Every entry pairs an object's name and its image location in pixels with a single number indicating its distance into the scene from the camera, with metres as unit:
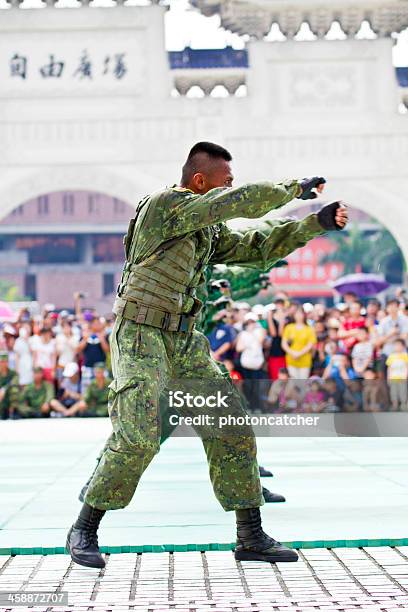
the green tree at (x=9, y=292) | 58.69
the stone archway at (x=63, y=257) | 61.62
